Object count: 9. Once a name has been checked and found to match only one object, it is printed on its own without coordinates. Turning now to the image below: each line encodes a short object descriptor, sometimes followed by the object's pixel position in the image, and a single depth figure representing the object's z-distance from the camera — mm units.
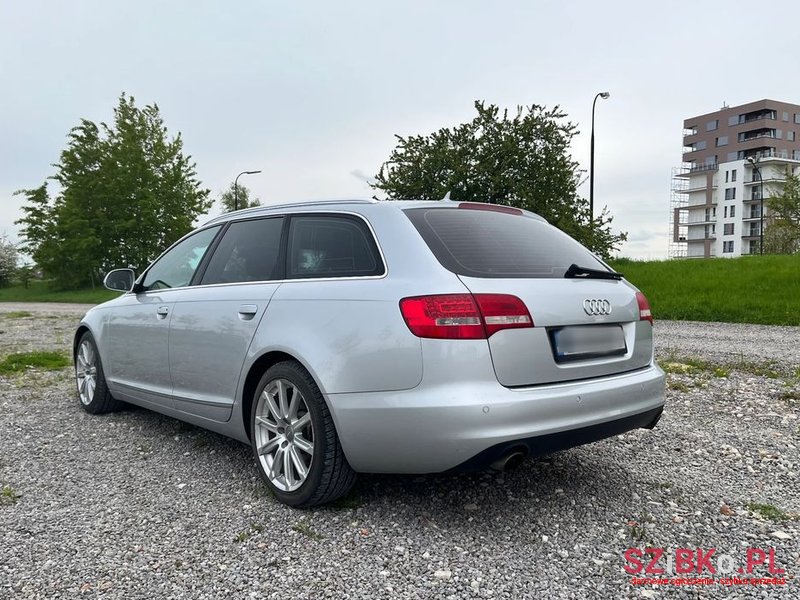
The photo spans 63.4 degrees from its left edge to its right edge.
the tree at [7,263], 46750
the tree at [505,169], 19531
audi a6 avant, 2824
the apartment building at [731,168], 83875
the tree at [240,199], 63188
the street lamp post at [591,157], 26469
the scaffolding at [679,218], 95438
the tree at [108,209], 34312
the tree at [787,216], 36969
